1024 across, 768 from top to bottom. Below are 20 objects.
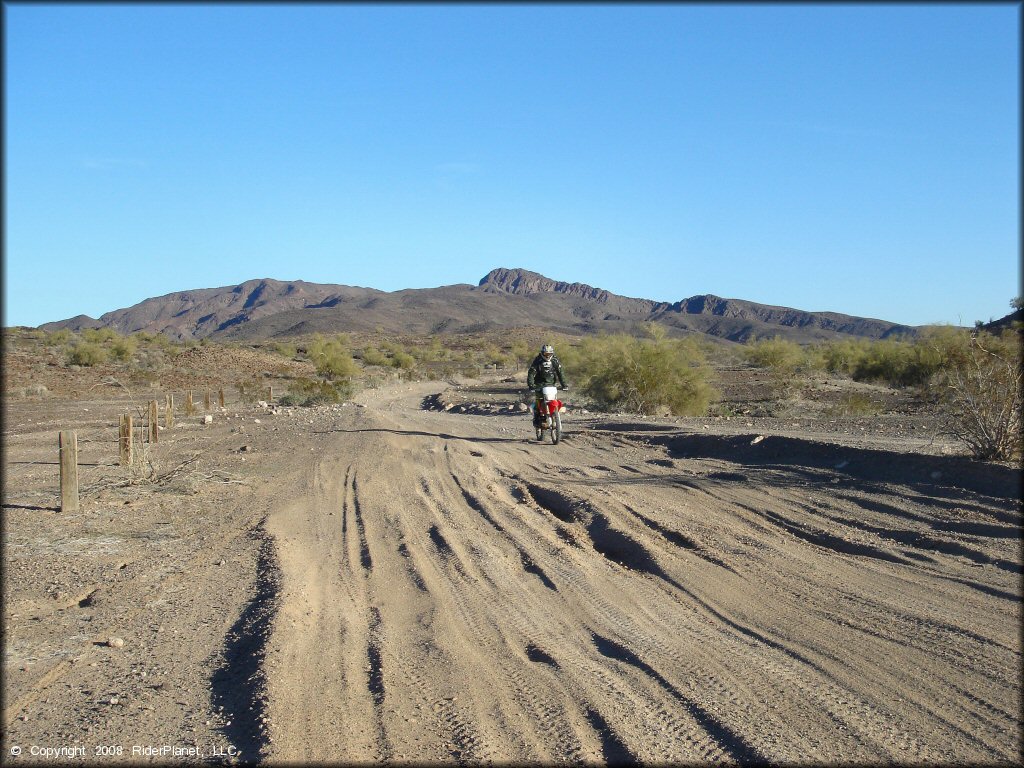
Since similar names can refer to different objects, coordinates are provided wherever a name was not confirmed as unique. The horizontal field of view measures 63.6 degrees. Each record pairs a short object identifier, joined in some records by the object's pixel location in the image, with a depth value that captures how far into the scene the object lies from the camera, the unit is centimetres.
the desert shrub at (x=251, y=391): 3816
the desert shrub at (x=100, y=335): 6400
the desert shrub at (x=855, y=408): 2808
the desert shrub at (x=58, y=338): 6731
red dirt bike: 1870
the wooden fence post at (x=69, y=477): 1116
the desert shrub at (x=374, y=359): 8175
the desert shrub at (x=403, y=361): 7988
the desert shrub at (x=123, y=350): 6200
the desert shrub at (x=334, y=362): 6294
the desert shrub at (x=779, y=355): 5522
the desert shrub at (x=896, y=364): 4391
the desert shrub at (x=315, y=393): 3600
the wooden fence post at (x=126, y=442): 1429
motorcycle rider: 1869
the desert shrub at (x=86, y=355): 5638
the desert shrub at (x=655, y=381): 3125
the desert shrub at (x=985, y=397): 1192
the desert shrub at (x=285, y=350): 8056
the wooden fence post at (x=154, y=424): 1914
